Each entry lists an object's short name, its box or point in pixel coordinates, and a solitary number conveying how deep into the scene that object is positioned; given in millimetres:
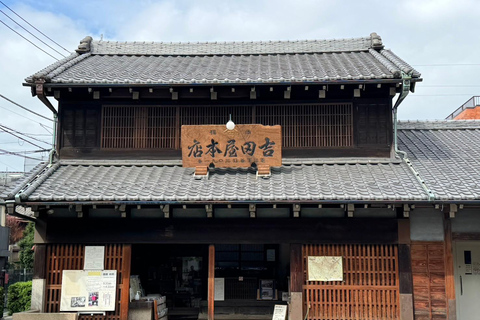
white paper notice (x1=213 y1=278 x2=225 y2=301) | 14883
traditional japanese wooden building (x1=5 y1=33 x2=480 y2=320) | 10289
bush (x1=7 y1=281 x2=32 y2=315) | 18250
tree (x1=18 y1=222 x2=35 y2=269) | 27031
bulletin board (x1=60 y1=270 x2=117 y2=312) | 10828
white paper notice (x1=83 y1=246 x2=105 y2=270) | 10961
